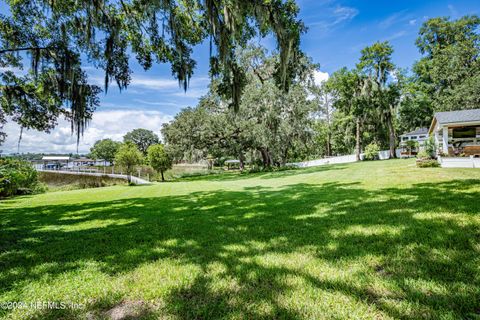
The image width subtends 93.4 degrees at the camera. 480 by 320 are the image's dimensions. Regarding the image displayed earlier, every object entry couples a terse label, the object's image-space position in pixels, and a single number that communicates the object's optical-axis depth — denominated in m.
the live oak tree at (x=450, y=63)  24.61
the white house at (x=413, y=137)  26.93
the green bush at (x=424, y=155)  15.25
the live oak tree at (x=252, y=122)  19.92
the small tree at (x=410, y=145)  26.20
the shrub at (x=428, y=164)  12.88
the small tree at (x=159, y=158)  24.56
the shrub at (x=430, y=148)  15.71
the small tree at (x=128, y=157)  24.03
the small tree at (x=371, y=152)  28.20
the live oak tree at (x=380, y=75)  25.58
